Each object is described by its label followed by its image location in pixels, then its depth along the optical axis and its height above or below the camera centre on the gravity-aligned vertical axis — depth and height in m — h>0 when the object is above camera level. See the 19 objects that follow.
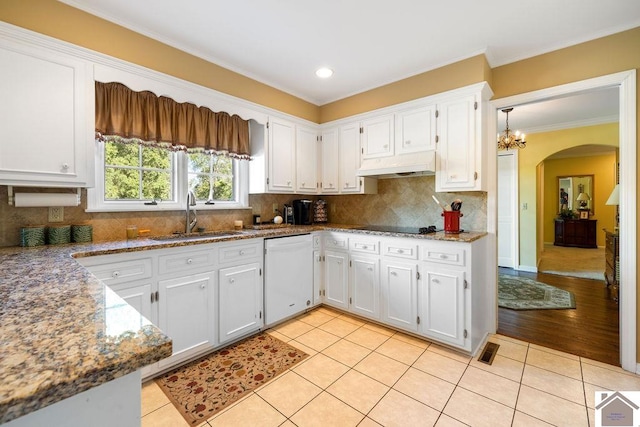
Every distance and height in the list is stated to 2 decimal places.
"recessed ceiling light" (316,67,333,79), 2.98 +1.49
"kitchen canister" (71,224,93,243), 2.10 -0.15
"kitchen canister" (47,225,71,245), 2.00 -0.15
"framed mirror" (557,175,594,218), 7.64 +0.46
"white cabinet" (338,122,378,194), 3.47 +0.61
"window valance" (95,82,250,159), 2.17 +0.79
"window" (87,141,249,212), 2.37 +0.32
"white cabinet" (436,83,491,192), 2.61 +0.66
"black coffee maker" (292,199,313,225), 3.70 +0.01
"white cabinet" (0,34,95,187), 1.72 +0.62
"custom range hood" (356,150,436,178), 2.82 +0.49
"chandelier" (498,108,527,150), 4.26 +1.04
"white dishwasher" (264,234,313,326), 2.80 -0.67
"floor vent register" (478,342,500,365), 2.33 -1.22
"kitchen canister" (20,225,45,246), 1.92 -0.15
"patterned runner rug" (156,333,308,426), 1.82 -1.20
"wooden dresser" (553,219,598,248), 7.54 -0.61
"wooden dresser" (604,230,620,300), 3.70 -0.73
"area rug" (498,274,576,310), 3.47 -1.14
